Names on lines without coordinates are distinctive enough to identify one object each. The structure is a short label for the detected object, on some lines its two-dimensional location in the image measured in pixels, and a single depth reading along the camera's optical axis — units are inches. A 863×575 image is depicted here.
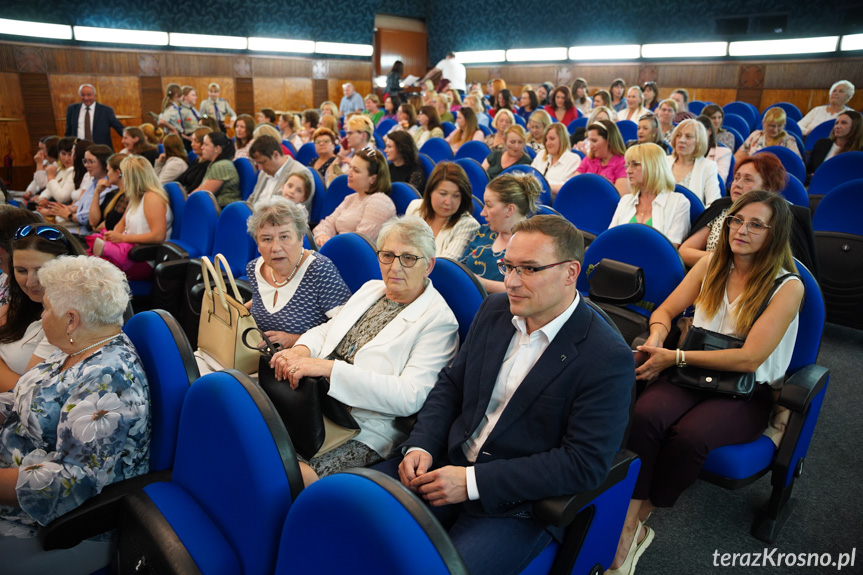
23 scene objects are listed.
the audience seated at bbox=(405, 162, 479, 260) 121.6
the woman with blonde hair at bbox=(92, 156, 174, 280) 152.5
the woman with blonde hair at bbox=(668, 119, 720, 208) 161.0
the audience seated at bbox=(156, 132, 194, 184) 223.5
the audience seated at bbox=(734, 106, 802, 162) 226.8
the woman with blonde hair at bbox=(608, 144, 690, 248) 132.4
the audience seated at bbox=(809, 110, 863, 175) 215.9
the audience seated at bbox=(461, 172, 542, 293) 111.3
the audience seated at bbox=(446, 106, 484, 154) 272.5
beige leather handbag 83.5
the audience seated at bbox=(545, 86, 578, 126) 315.6
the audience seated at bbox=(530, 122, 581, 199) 207.9
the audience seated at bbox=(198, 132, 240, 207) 199.8
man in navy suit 55.1
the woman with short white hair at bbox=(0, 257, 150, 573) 56.1
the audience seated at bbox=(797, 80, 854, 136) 280.7
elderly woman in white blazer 70.1
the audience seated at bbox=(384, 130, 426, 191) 185.9
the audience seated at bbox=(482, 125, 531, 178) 209.8
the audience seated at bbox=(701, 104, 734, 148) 252.4
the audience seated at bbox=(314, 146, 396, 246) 149.7
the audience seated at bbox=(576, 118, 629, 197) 185.8
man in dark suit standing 355.9
